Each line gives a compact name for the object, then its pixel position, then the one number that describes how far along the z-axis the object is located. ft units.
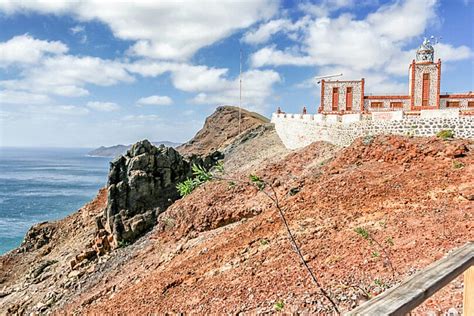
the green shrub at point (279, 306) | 24.32
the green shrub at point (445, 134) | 49.91
